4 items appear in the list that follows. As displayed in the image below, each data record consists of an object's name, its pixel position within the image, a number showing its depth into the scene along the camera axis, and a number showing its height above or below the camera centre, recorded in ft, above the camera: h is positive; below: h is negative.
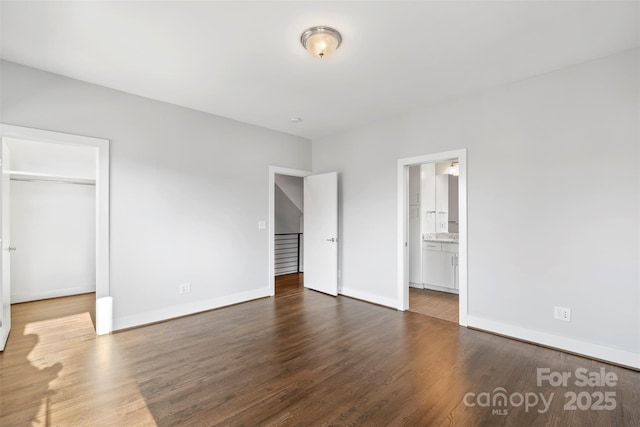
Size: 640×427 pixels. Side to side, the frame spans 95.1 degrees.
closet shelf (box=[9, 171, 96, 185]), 13.83 +1.80
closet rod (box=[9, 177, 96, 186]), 14.06 +1.67
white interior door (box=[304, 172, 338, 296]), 15.64 -1.08
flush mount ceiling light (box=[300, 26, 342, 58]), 7.31 +4.45
